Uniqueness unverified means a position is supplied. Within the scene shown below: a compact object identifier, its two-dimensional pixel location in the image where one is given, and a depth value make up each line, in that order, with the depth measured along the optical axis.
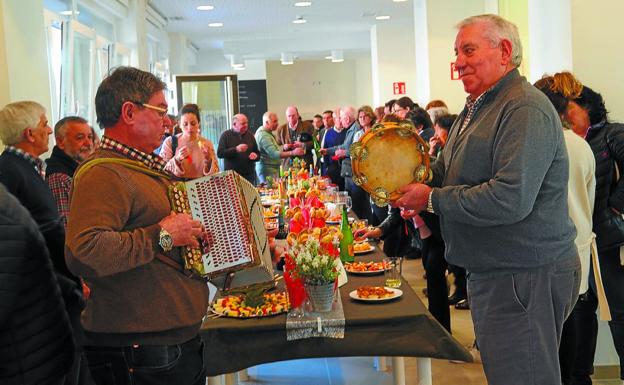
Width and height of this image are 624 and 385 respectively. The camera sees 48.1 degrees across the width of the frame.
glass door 13.28
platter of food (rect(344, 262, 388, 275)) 3.24
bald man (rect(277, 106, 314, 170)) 10.61
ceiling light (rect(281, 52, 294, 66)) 18.76
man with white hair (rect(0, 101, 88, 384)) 2.54
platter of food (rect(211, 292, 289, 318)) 2.69
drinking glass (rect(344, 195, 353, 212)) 4.93
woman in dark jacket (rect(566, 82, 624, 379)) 3.44
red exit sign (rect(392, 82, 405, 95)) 12.94
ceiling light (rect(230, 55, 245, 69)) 17.80
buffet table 2.60
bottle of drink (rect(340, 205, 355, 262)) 3.58
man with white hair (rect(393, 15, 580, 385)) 2.18
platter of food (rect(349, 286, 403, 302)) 2.80
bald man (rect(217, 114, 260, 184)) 8.96
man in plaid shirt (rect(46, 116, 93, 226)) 4.06
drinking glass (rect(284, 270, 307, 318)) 2.65
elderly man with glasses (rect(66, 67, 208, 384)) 1.86
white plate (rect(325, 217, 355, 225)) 4.43
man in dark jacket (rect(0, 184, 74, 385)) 1.42
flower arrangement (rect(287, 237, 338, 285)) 2.60
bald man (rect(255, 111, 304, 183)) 9.56
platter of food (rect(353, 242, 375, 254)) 3.77
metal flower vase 2.63
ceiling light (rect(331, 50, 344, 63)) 18.61
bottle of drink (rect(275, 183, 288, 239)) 4.43
